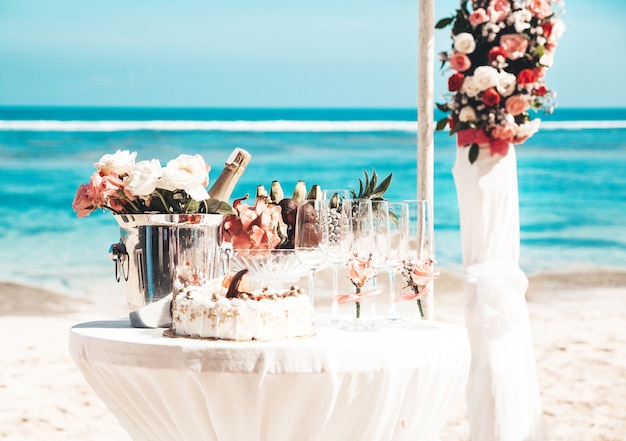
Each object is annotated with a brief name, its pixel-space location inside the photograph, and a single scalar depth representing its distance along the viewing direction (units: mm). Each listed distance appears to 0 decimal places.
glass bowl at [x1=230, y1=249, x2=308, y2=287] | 2680
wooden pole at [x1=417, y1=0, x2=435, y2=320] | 3861
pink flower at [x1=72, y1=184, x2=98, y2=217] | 2617
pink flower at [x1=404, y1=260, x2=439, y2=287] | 2541
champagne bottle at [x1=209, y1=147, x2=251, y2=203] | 2756
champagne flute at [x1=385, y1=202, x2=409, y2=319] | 2547
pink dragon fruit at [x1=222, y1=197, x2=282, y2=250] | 2740
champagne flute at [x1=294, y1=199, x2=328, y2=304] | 2625
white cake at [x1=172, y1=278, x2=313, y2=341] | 2295
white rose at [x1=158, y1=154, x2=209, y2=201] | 2514
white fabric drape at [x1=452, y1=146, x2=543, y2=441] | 3746
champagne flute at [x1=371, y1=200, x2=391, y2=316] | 2545
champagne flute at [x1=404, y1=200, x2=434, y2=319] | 2551
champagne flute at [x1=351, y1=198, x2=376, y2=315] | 2553
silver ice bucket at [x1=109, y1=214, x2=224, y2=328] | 2566
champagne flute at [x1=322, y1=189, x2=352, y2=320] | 2559
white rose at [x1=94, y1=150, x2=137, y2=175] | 2582
